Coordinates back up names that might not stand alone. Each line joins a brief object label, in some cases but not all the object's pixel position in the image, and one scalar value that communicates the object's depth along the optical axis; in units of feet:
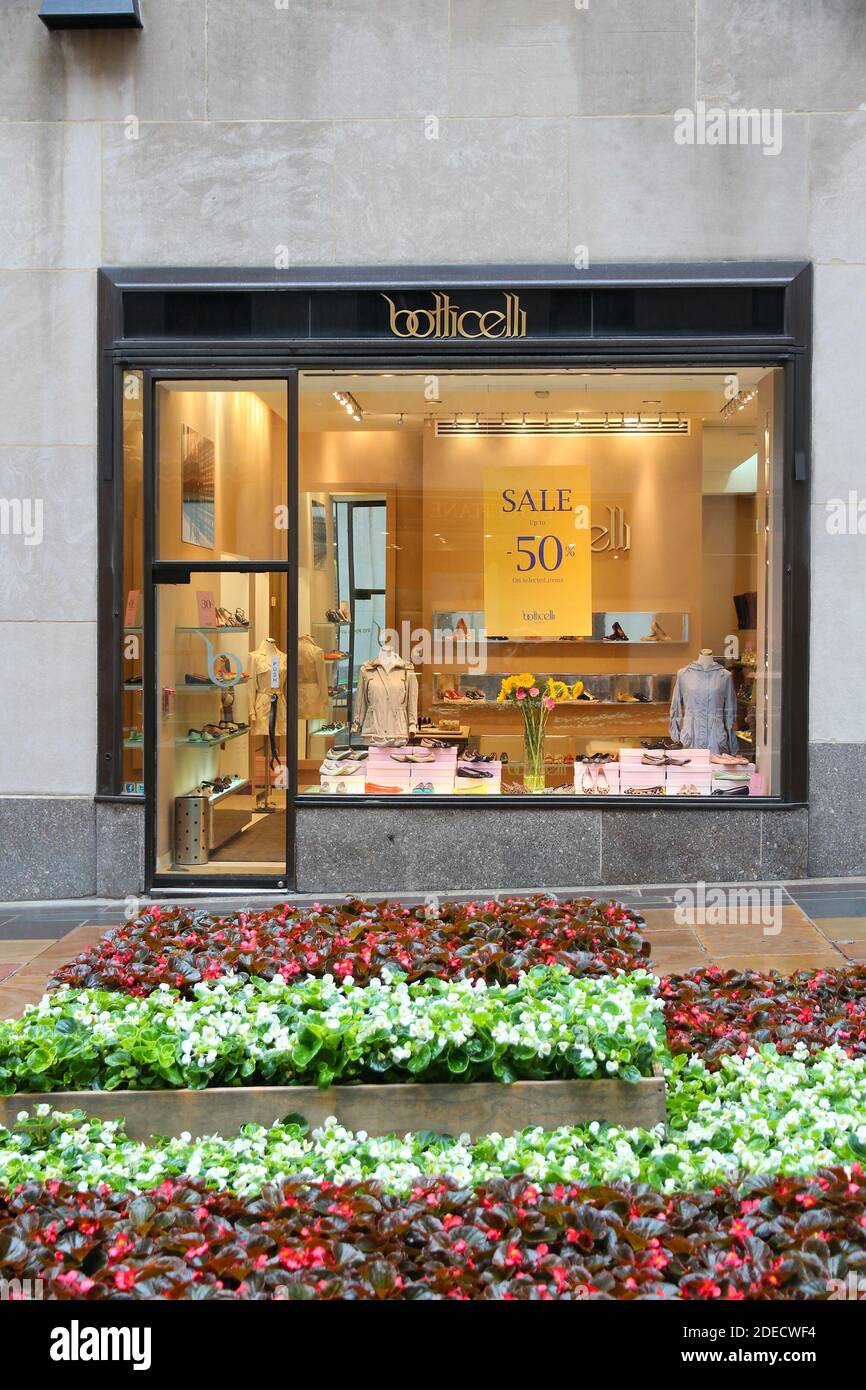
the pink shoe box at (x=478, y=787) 32.78
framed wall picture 32.81
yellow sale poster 34.09
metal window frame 31.40
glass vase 33.07
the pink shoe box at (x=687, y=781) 32.63
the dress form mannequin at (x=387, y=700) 33.71
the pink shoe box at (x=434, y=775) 32.99
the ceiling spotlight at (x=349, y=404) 33.06
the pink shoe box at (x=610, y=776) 32.81
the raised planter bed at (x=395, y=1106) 14.23
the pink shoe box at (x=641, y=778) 32.83
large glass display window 32.99
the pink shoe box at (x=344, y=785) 32.86
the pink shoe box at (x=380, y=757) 33.32
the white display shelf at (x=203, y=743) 33.53
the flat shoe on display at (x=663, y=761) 33.01
